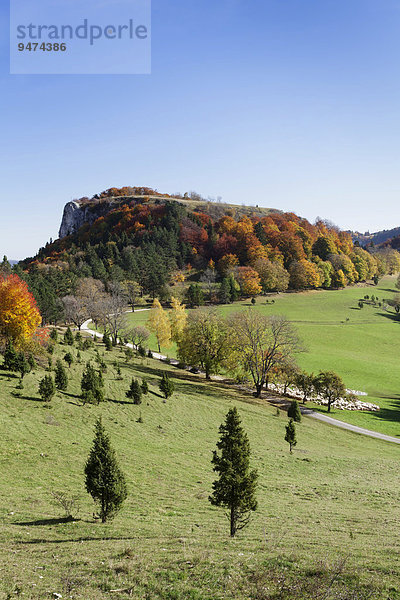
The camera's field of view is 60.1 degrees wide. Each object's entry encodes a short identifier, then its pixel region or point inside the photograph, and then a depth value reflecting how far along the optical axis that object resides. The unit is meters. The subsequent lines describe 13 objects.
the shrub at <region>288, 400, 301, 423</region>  41.44
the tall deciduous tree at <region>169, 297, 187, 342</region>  69.31
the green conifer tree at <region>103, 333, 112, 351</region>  62.22
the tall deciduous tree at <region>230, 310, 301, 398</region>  54.06
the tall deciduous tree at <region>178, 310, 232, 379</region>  57.19
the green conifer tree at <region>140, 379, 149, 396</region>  40.99
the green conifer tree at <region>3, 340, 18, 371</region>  35.47
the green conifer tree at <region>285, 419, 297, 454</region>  32.69
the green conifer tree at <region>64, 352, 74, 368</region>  42.75
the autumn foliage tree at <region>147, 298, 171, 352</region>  73.56
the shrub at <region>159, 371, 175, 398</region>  42.19
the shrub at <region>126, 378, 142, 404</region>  38.69
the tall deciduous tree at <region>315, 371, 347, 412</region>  49.47
